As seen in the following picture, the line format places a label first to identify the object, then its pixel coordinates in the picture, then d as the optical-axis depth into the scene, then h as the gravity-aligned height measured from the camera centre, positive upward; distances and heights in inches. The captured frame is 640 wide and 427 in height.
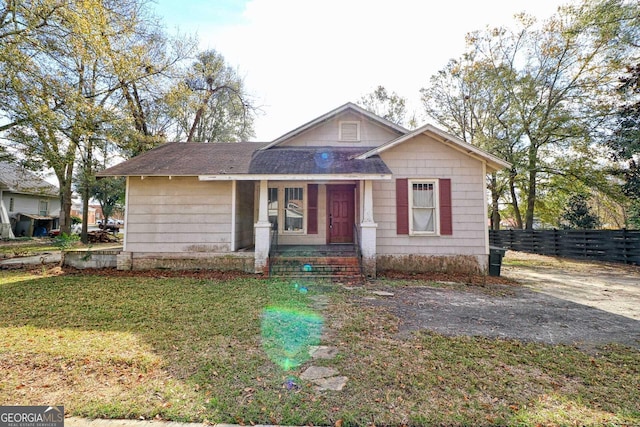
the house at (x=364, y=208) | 344.5 +22.6
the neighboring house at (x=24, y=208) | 797.4 +55.4
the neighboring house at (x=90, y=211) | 1833.2 +101.2
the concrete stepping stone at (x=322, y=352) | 139.5 -63.5
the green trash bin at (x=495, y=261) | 346.9 -42.1
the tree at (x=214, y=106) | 728.3 +335.7
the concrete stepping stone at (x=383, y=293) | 255.5 -61.3
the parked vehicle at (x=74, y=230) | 807.7 -14.5
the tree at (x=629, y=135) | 476.5 +157.9
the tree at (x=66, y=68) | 327.0 +213.5
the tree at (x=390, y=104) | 915.4 +404.4
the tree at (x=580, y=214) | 653.3 +29.3
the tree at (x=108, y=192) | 792.9 +101.5
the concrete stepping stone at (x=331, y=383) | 112.7 -64.0
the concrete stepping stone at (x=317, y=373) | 120.7 -63.8
